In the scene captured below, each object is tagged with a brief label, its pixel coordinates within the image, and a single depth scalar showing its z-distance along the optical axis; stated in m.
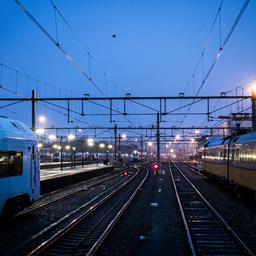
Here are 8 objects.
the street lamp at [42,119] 45.38
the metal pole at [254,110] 31.85
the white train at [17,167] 13.92
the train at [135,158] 112.62
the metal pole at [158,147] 44.94
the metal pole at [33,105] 27.49
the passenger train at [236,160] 20.50
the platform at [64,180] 27.53
